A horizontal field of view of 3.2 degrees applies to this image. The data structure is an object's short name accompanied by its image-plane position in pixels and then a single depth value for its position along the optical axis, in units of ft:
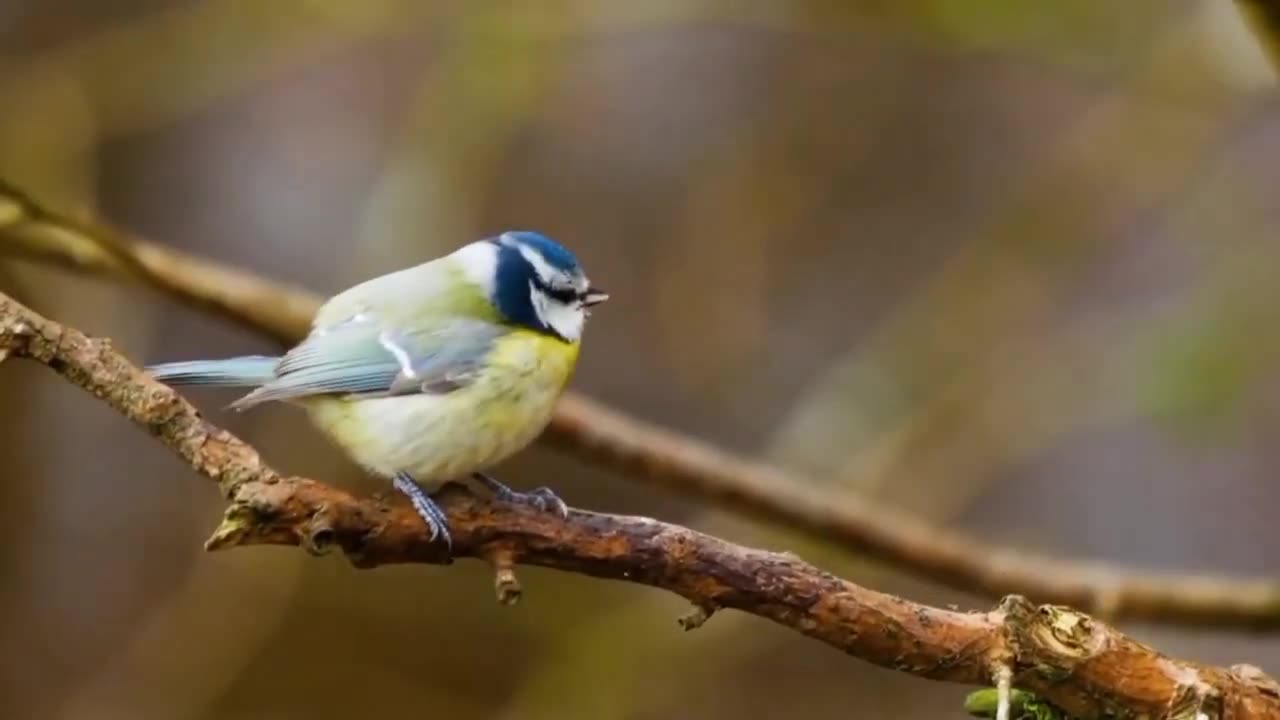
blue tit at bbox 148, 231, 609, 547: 16.48
